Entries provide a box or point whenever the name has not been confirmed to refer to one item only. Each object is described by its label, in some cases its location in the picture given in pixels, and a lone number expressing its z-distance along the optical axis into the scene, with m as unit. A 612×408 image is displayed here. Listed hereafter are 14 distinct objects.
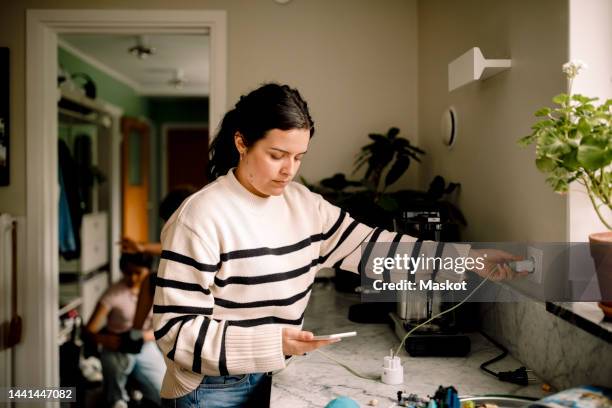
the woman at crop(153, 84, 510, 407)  1.07
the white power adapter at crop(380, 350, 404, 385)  1.21
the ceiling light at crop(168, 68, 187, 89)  5.62
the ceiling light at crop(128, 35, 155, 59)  4.26
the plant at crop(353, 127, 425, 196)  2.19
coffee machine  1.39
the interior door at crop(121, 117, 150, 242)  5.68
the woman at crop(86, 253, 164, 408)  2.81
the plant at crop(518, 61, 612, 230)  0.85
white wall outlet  1.24
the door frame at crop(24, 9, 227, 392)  2.41
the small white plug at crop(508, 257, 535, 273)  1.27
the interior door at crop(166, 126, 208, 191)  7.59
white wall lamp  1.46
